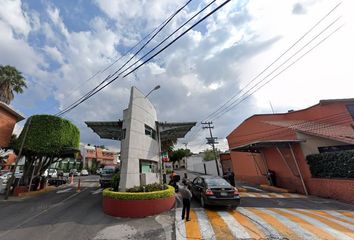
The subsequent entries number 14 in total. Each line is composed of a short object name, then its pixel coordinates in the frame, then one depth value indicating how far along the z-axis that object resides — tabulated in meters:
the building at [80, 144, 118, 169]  50.47
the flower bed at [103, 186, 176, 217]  8.23
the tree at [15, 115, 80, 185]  15.08
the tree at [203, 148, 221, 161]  40.85
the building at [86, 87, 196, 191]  10.28
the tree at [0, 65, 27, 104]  20.80
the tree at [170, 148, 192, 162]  73.31
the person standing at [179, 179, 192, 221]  7.55
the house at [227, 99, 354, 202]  13.19
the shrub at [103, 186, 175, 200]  8.35
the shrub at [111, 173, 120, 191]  10.60
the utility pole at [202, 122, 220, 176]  31.17
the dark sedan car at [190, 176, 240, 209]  8.87
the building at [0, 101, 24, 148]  14.25
